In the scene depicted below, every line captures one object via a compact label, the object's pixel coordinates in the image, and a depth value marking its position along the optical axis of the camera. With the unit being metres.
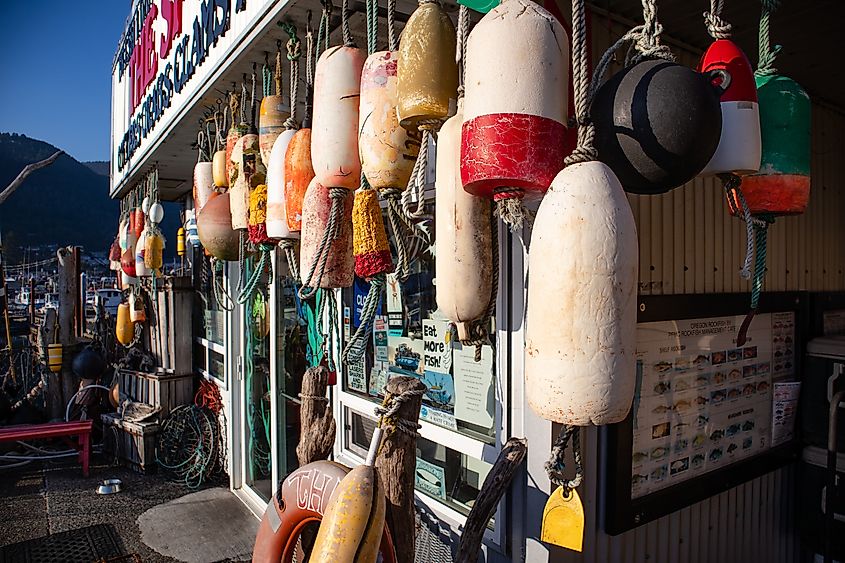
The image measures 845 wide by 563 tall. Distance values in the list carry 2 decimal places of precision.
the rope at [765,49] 1.31
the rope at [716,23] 1.21
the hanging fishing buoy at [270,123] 2.15
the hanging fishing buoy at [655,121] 0.98
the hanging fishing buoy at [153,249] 5.00
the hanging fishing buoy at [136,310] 6.95
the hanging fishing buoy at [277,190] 1.88
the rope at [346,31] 1.65
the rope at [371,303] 1.59
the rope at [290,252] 1.94
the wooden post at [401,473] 1.84
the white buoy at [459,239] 1.17
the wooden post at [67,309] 7.66
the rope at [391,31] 1.46
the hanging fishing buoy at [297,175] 1.79
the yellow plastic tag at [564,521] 1.21
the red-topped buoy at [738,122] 1.12
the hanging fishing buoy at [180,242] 6.84
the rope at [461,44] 1.24
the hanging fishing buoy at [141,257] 5.15
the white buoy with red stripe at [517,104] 0.99
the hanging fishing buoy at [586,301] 0.91
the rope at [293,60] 1.90
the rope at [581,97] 0.99
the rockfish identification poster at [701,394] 2.32
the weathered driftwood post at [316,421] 2.24
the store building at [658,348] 2.16
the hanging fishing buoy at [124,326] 7.00
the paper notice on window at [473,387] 2.31
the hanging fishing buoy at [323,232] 1.66
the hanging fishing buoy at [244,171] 2.26
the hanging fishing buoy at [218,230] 2.66
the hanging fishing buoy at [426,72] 1.21
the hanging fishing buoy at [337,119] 1.54
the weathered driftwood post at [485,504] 1.94
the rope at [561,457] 1.02
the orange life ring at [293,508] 1.98
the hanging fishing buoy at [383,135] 1.35
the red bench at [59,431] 5.61
